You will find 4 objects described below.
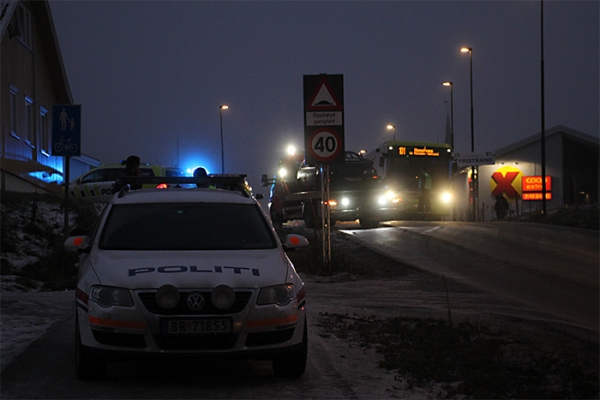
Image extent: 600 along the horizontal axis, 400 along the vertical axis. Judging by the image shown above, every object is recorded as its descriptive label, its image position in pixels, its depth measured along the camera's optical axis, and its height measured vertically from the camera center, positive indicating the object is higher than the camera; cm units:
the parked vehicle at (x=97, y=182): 3325 +95
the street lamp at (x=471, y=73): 5375 +822
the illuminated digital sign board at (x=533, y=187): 5930 +124
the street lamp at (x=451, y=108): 6159 +694
